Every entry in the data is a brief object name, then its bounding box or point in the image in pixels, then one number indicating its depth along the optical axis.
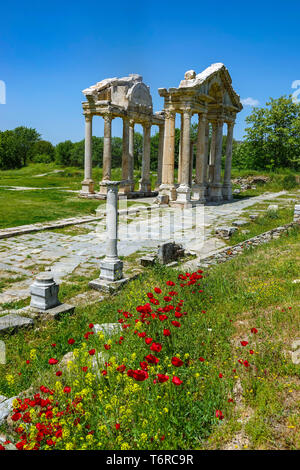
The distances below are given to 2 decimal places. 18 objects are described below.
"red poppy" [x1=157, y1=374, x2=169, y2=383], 3.00
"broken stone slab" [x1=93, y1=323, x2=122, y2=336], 4.78
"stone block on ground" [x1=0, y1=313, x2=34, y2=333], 5.55
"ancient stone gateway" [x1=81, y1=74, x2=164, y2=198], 21.78
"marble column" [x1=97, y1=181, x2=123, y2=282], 8.00
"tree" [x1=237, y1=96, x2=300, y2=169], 38.75
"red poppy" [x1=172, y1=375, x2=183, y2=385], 3.01
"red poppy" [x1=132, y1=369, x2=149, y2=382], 3.02
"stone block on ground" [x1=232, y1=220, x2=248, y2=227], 15.20
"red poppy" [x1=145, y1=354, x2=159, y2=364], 3.25
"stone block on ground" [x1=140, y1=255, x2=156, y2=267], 9.38
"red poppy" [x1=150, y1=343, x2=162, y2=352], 3.32
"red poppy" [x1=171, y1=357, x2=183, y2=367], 3.15
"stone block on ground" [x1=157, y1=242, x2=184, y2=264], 9.59
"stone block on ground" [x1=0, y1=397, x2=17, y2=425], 3.48
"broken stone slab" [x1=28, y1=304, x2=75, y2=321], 6.13
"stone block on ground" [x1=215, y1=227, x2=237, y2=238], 13.36
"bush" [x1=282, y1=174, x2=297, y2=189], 33.28
